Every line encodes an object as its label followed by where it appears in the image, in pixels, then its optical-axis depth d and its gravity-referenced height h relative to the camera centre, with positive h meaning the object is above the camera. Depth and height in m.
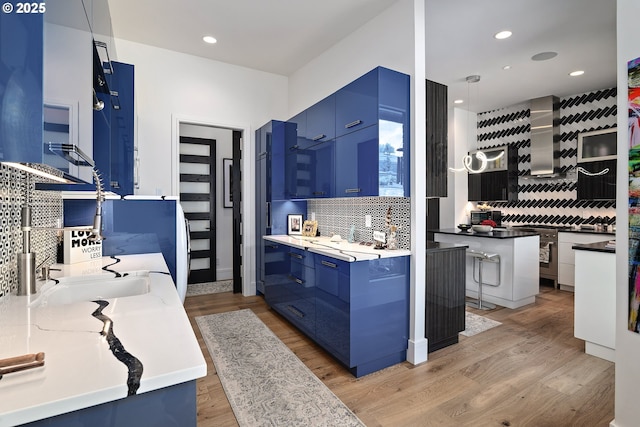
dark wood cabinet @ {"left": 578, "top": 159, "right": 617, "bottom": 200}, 4.57 +0.41
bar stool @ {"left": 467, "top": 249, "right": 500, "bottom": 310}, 3.90 -0.65
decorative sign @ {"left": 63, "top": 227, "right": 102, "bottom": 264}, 2.05 -0.24
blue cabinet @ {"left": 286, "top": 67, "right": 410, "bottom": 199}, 2.47 +0.61
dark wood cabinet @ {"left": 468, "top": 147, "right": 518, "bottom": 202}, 5.70 +0.52
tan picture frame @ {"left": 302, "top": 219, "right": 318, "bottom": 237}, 3.78 -0.21
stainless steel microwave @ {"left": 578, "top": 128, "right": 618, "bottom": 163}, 4.58 +0.96
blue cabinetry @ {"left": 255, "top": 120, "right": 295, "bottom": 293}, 3.99 +0.41
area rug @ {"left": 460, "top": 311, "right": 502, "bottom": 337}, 3.20 -1.21
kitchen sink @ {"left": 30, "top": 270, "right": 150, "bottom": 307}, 1.51 -0.39
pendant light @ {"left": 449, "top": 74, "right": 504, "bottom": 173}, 4.58 +0.93
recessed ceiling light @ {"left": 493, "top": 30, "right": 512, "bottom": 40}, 3.38 +1.88
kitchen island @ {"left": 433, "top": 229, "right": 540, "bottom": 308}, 3.83 -0.71
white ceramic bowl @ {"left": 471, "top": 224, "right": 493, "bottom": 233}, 4.15 -0.23
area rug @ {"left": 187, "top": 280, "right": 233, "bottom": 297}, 4.67 -1.17
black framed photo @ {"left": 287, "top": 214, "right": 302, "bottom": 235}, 4.08 -0.17
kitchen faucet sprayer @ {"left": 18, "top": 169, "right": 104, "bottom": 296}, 1.26 -0.17
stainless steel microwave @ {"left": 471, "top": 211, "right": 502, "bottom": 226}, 5.28 -0.10
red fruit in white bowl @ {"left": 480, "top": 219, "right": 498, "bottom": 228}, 4.57 -0.18
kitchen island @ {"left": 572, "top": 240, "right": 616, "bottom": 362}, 2.62 -0.75
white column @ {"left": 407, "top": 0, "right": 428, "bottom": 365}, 2.55 +0.08
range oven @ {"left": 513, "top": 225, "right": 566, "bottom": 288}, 4.91 -0.65
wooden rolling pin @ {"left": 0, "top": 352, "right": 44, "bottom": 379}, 0.68 -0.33
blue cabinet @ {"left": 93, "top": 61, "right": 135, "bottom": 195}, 1.54 +0.51
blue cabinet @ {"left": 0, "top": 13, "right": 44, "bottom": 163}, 0.62 +0.24
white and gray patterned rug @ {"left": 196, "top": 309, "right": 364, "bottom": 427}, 1.90 -1.21
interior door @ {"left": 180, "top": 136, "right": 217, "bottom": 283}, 5.09 +0.18
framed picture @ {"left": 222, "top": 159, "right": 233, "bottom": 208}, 5.39 +0.47
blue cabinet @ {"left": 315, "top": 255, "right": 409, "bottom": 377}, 2.32 -0.77
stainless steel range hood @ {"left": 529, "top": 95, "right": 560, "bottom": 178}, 5.20 +1.19
